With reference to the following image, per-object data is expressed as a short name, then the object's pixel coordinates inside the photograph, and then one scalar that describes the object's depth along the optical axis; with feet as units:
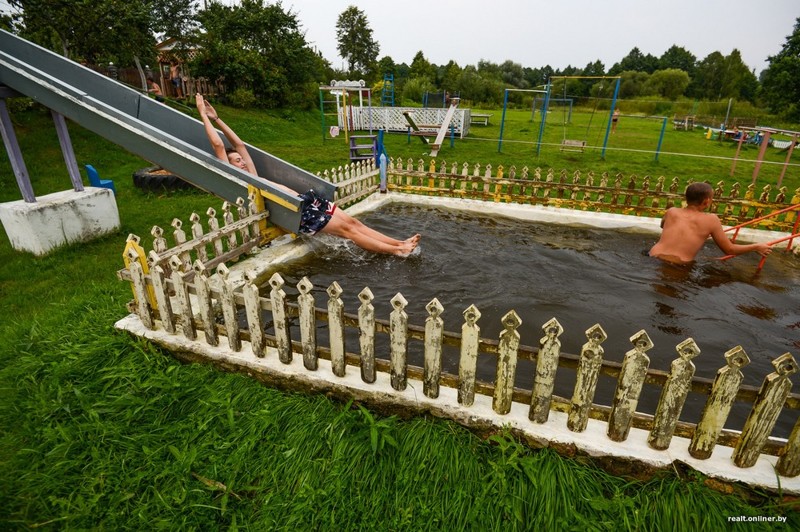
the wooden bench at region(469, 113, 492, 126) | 83.44
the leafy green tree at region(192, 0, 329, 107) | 71.67
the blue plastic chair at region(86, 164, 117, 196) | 23.30
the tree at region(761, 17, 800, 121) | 95.09
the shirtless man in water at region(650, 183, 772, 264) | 17.52
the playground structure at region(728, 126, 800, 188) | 34.47
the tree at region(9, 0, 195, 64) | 42.19
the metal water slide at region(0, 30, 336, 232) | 17.48
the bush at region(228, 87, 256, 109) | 69.97
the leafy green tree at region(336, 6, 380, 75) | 194.08
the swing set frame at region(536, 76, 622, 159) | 48.05
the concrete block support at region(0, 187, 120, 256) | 18.29
